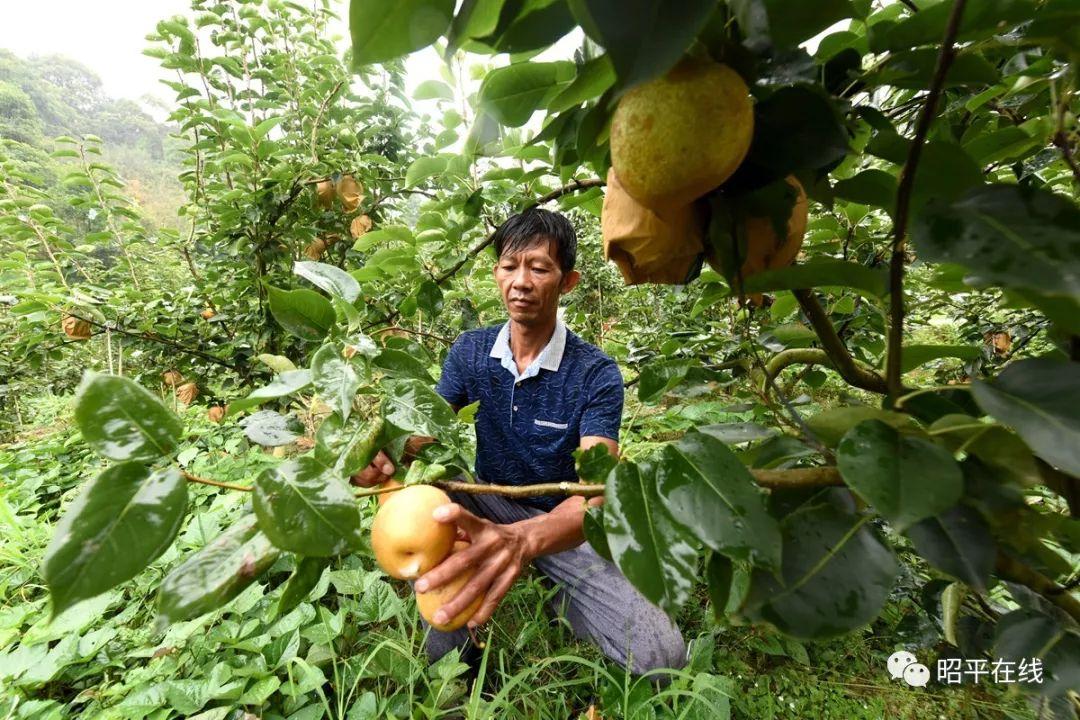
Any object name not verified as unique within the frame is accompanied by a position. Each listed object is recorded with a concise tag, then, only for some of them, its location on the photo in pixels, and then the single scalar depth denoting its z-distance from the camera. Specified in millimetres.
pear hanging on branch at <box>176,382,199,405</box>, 2002
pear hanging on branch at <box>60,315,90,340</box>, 1713
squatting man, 1242
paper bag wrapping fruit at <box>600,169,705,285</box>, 358
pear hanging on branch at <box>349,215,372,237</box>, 1797
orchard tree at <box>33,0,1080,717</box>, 247
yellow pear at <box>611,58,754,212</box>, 269
